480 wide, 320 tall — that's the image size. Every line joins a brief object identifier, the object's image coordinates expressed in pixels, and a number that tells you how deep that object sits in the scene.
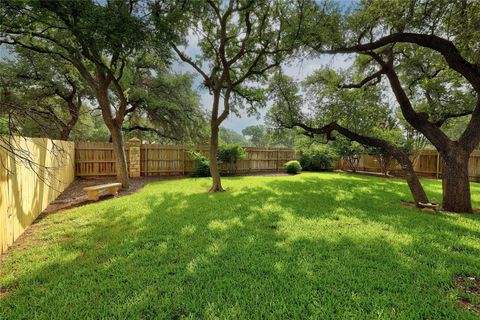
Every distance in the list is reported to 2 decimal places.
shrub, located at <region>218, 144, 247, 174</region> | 13.15
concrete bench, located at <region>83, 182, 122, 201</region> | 6.75
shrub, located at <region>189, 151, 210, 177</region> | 12.20
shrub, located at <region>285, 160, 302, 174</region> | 14.89
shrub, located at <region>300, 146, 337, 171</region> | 16.19
